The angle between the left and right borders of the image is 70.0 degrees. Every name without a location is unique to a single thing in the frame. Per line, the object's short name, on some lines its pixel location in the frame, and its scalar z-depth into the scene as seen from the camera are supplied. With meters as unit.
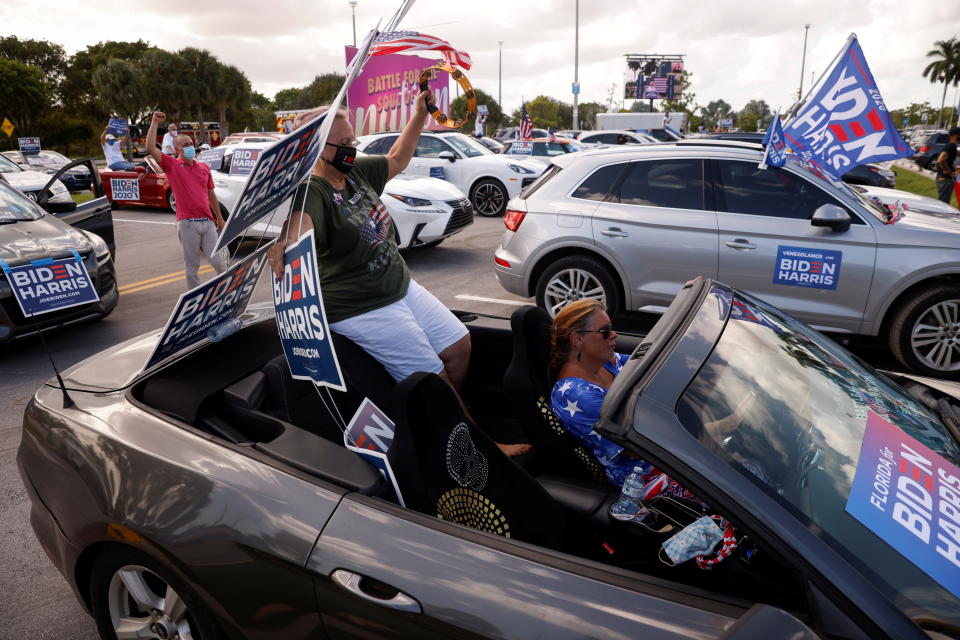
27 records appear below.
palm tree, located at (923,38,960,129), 77.19
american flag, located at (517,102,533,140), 20.99
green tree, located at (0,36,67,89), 51.94
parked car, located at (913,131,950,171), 23.08
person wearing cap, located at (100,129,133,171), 14.62
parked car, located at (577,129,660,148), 19.86
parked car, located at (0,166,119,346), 5.31
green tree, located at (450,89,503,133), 66.59
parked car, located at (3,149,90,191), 17.93
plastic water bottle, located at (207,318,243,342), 2.62
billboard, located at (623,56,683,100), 61.25
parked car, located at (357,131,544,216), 12.64
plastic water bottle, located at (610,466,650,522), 2.04
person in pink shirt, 6.99
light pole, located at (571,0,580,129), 41.33
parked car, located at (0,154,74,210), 11.83
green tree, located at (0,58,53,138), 43.66
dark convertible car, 1.46
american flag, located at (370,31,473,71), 2.70
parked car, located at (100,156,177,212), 14.20
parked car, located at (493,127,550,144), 33.92
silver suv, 5.01
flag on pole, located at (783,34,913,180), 5.64
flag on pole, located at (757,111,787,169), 5.32
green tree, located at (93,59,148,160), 48.41
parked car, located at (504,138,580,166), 17.48
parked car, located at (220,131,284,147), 14.95
